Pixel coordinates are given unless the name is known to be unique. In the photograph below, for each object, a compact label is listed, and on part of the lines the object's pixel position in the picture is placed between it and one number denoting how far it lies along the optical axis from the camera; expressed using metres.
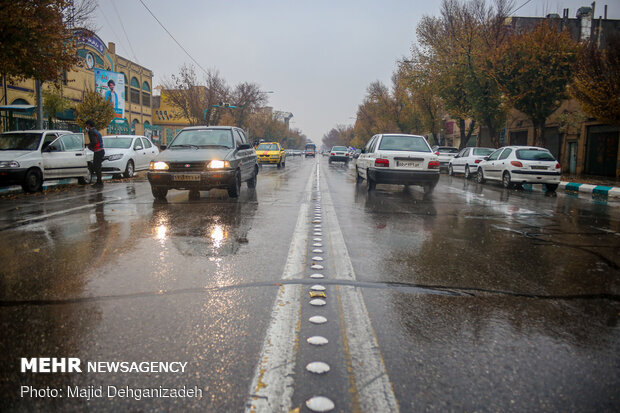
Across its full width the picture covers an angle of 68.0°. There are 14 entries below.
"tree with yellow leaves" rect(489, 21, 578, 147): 22.38
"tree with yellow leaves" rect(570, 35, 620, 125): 19.09
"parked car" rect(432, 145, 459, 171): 29.62
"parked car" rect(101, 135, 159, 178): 16.38
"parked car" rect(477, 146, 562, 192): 15.01
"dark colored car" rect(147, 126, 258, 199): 9.47
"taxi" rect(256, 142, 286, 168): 30.27
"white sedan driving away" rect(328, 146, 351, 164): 40.16
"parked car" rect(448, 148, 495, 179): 22.11
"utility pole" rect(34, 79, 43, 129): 17.59
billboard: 40.00
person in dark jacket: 13.53
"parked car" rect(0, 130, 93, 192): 11.29
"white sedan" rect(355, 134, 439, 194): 11.78
